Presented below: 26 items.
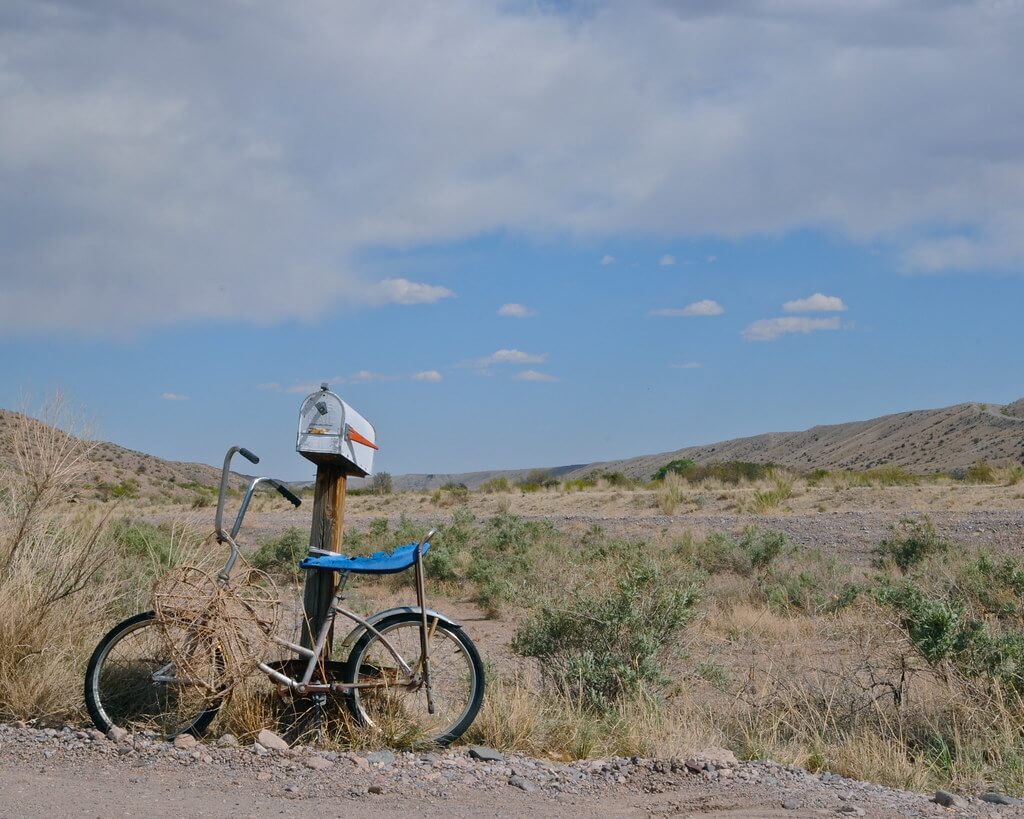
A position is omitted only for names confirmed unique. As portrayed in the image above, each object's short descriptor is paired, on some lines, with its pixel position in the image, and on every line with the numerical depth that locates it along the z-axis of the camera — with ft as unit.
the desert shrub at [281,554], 61.46
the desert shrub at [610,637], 27.07
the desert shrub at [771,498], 99.58
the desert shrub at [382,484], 172.13
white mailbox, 21.82
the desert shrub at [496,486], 164.62
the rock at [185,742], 20.31
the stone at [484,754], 20.26
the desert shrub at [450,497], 134.72
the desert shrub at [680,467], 183.07
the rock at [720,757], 19.75
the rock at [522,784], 18.54
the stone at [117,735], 20.66
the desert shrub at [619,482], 151.84
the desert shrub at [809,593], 44.83
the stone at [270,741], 20.12
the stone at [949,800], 18.11
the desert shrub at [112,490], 125.08
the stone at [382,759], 19.67
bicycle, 20.90
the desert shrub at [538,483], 159.63
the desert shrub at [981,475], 122.62
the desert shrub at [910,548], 58.65
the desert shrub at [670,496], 104.17
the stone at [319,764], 19.24
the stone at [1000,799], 18.61
